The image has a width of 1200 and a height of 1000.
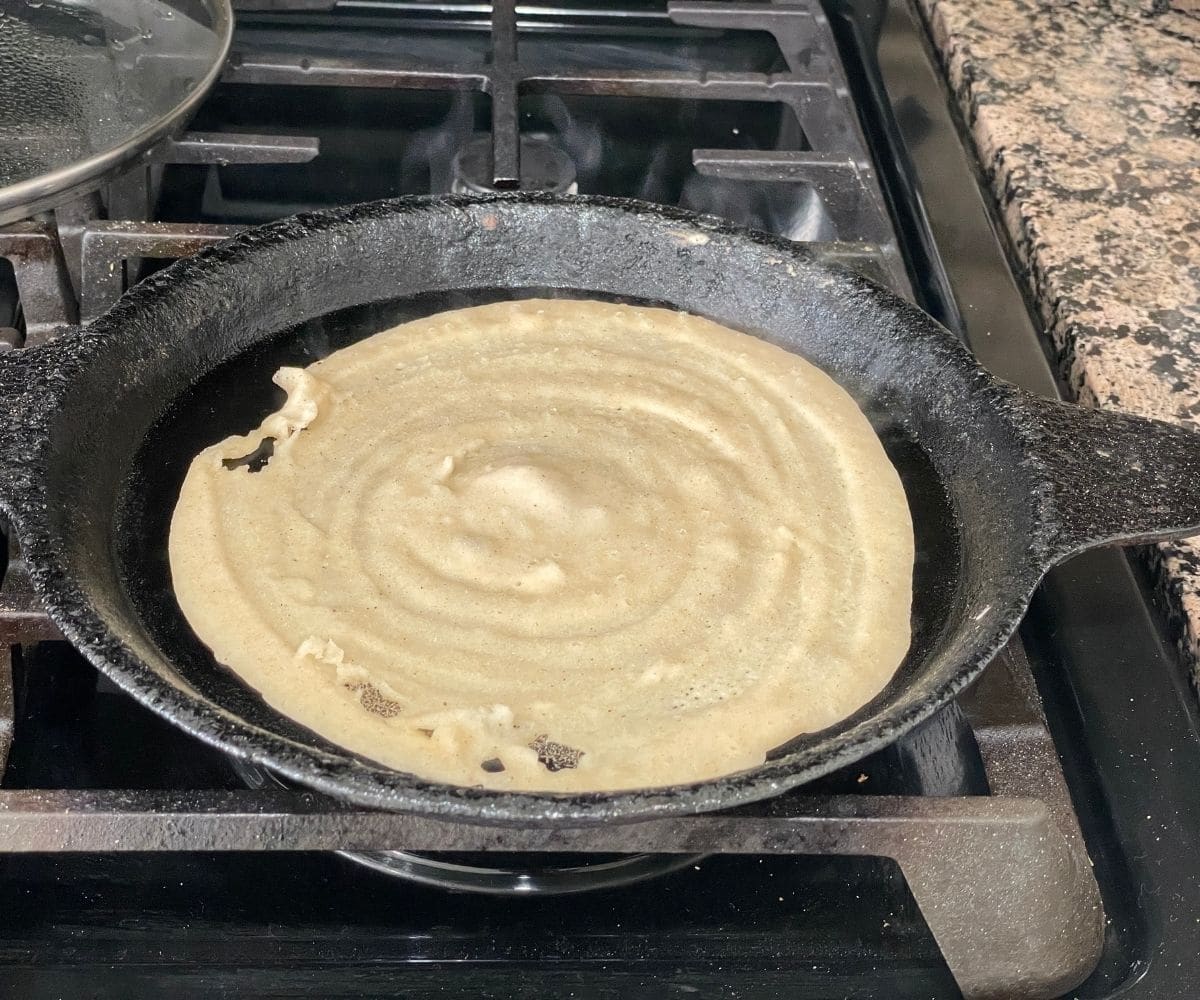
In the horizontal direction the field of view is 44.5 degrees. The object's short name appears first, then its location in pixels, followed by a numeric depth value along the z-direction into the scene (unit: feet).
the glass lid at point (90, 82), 1.71
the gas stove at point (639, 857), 1.20
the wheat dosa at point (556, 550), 1.26
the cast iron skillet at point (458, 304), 1.14
